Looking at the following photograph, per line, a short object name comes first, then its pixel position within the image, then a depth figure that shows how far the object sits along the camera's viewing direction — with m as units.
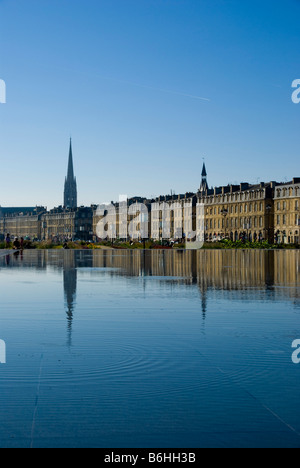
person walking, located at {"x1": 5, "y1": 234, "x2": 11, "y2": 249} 74.84
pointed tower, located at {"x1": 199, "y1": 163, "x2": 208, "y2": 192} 159.62
